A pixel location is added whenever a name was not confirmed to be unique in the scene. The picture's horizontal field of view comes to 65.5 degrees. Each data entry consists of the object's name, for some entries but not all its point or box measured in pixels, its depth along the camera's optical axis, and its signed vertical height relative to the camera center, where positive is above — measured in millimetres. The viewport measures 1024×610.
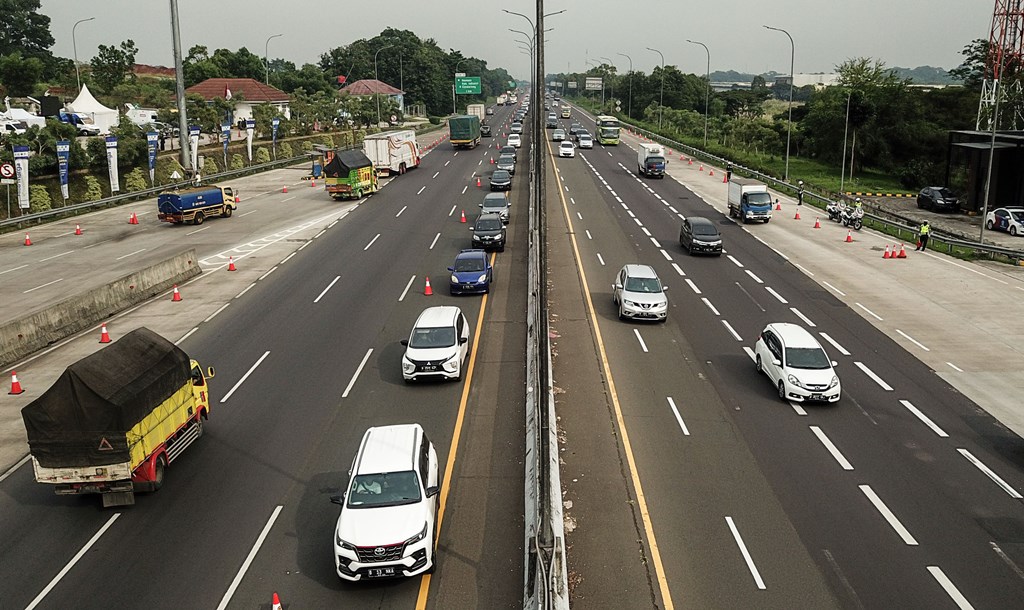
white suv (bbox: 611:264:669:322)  27797 -5423
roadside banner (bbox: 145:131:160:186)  55688 -452
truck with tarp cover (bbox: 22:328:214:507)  15000 -5450
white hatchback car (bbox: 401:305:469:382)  21844 -5730
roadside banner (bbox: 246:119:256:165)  70562 +693
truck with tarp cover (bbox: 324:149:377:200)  54094 -2525
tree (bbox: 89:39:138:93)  111688 +10446
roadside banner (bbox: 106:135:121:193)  51862 -1475
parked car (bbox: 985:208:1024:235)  46250 -4571
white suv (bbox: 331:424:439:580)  13000 -6297
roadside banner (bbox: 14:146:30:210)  44562 -2018
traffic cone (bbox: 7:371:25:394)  21719 -6702
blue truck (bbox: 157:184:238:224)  45781 -3865
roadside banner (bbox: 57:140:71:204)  47469 -1305
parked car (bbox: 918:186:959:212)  54969 -3984
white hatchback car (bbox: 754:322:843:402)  20797 -5964
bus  91469 +877
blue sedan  31047 -5235
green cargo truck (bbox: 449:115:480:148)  85625 +846
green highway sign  134500 +8961
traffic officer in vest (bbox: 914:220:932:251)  40031 -4625
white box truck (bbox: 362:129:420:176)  64812 -1075
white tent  79062 +2715
